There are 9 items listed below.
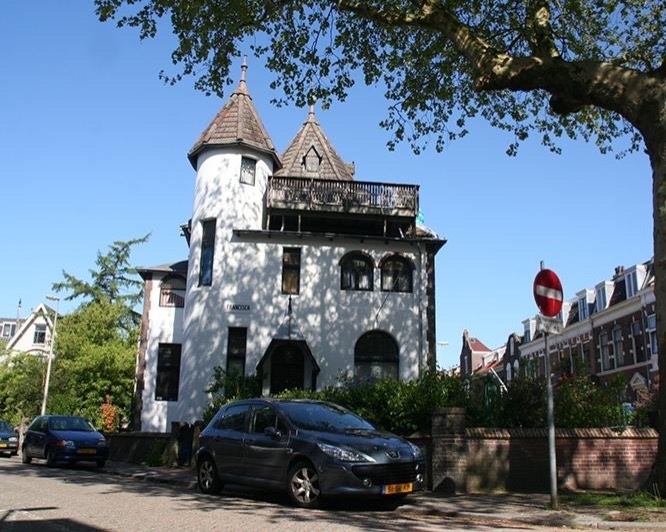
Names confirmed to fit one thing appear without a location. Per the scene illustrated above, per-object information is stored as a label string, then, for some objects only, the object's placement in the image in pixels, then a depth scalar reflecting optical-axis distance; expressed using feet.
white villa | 76.59
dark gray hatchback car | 28.14
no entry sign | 30.12
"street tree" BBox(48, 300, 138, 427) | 117.39
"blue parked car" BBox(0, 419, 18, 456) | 80.33
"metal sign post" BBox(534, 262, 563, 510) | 29.78
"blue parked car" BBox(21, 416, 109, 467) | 56.18
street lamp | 113.60
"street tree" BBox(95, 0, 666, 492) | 31.63
